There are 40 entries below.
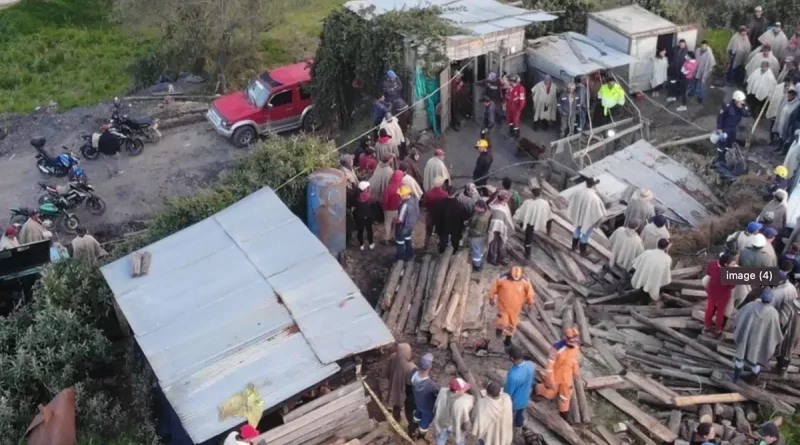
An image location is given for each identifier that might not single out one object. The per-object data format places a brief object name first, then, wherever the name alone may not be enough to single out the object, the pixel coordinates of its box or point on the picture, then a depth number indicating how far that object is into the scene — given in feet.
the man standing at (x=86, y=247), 47.15
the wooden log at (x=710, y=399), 38.17
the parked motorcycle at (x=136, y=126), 70.18
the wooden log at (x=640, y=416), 36.63
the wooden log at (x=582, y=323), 41.83
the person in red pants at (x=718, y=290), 39.55
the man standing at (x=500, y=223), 45.21
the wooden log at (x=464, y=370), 37.55
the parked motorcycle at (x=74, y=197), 60.23
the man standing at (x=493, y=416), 32.42
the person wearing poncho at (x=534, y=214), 46.80
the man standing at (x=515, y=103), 61.05
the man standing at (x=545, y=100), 62.18
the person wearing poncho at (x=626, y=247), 43.65
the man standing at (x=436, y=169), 50.75
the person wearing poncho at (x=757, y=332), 36.94
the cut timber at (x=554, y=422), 35.99
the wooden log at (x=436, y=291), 41.50
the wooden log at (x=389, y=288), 43.86
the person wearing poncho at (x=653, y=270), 42.45
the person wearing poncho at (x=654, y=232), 43.79
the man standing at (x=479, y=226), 44.96
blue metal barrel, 47.62
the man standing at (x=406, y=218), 46.03
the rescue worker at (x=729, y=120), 54.85
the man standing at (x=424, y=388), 33.94
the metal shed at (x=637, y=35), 64.49
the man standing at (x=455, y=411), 32.71
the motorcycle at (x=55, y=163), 64.28
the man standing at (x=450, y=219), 46.09
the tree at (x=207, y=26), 82.07
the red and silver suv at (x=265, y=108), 72.28
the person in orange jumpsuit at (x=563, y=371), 35.06
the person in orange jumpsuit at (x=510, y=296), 38.86
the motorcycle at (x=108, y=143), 68.18
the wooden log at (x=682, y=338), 40.50
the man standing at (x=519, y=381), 34.01
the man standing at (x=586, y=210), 46.34
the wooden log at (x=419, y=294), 42.75
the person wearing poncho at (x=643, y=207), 46.93
